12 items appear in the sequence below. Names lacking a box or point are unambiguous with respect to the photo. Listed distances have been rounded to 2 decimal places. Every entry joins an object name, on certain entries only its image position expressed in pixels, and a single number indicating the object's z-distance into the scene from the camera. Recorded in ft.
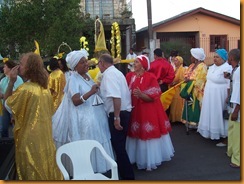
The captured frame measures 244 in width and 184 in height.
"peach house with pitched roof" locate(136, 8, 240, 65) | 51.71
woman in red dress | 10.76
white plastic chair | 7.61
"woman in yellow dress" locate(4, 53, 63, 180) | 7.44
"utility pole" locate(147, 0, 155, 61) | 31.84
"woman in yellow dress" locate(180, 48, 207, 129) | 14.99
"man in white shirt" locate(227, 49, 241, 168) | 10.23
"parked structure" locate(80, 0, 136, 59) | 41.24
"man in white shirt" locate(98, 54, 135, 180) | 9.50
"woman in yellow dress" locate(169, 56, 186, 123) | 18.03
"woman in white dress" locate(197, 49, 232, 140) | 13.35
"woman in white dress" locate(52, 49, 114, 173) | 9.40
